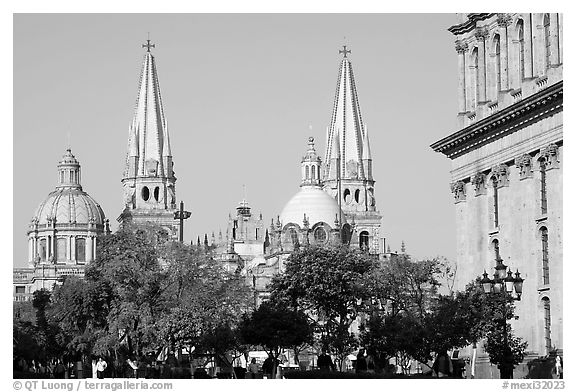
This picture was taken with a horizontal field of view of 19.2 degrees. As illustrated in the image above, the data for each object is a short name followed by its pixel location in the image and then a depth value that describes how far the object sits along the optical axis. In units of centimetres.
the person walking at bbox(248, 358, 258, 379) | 8068
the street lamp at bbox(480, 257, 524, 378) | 5950
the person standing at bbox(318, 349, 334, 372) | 8174
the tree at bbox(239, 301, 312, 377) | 9500
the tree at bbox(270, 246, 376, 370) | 9894
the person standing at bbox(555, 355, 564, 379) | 6271
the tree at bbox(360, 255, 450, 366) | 7525
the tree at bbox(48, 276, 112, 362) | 8619
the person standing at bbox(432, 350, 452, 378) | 6162
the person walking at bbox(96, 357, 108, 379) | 6562
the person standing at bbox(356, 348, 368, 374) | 7872
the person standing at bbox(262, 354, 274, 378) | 8716
